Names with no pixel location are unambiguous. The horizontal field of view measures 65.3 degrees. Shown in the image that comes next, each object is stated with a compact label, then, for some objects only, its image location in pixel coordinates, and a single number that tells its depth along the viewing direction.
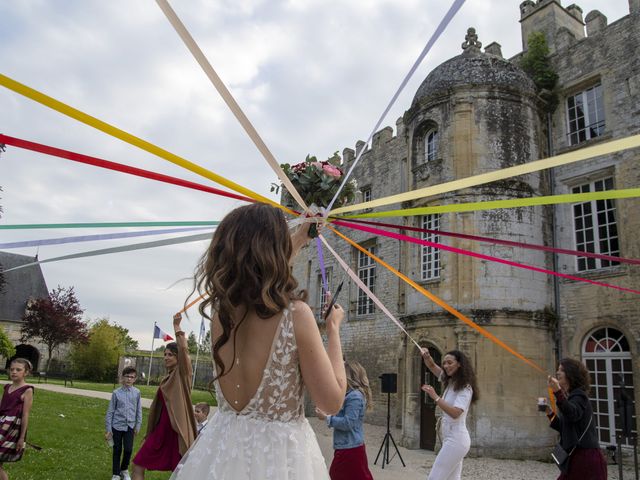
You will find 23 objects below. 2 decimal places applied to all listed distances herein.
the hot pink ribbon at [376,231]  4.42
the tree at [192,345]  48.94
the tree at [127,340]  48.58
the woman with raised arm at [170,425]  5.17
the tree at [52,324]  34.19
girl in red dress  5.40
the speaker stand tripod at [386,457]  10.24
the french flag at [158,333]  20.65
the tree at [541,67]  14.84
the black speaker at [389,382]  11.51
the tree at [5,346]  27.39
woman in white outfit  5.05
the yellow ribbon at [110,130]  2.22
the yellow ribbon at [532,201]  3.09
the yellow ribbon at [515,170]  2.85
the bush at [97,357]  36.94
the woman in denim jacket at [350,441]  5.13
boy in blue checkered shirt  7.21
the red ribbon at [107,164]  2.43
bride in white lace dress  1.81
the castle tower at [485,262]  12.22
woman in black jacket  4.56
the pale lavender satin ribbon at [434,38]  2.54
